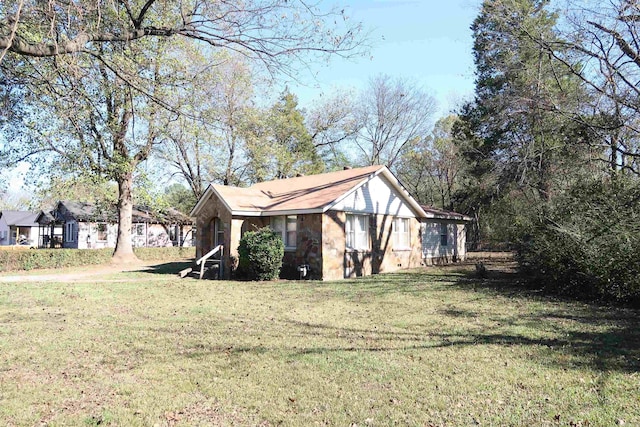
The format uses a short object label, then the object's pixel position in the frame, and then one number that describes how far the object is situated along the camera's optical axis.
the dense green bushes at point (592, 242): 9.80
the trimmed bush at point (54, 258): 21.00
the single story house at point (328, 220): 15.60
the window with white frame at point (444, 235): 23.16
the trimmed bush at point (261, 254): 15.03
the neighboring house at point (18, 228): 46.09
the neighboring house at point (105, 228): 33.81
